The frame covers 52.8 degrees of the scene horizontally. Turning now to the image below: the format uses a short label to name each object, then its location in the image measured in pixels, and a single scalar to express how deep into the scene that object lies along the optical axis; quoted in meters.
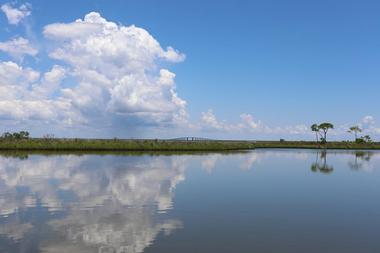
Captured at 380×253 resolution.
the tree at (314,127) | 121.00
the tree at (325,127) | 118.25
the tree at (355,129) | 122.88
